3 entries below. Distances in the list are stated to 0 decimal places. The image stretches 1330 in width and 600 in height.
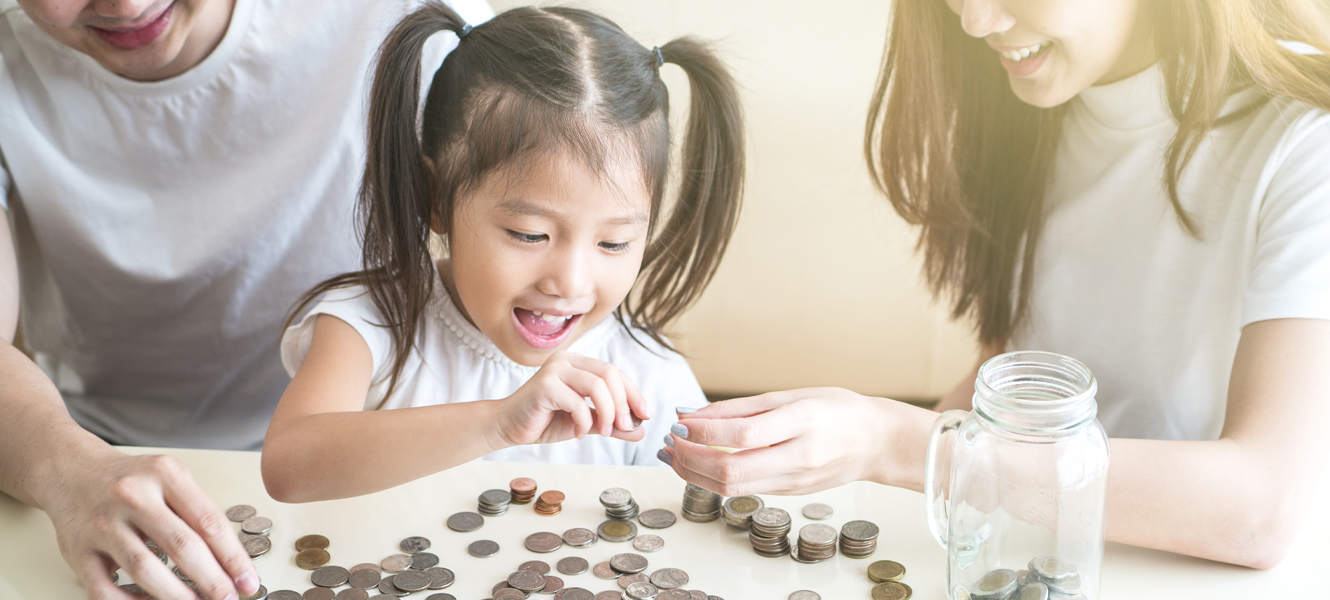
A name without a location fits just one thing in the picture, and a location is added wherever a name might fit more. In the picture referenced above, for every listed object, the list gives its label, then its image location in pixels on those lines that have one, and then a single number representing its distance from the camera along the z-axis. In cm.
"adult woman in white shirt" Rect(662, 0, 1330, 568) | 87
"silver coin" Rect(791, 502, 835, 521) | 95
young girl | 94
